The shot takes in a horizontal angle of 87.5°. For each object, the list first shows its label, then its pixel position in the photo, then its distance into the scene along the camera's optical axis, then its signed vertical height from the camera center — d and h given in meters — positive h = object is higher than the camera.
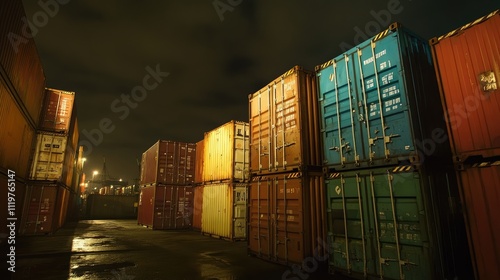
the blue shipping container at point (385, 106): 5.83 +2.20
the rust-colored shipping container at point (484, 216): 4.60 -0.36
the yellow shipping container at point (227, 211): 13.36 -0.61
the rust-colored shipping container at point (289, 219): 7.56 -0.62
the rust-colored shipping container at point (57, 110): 14.65 +5.16
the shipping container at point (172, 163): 19.08 +2.79
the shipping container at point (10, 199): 9.65 +0.19
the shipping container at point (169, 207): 18.58 -0.43
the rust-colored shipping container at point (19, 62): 8.23 +5.31
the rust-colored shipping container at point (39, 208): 13.78 -0.27
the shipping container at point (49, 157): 14.18 +2.47
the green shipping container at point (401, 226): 5.23 -0.62
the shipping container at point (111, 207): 31.20 -0.57
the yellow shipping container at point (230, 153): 14.12 +2.61
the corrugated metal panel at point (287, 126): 8.27 +2.46
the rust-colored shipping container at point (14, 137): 9.07 +2.71
